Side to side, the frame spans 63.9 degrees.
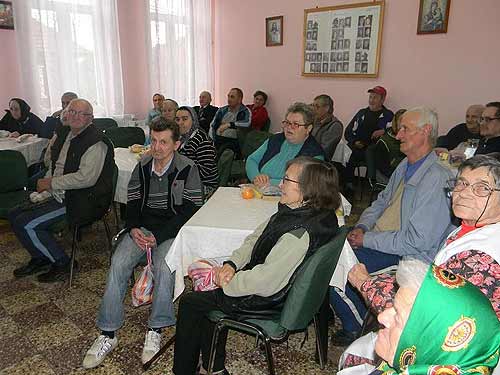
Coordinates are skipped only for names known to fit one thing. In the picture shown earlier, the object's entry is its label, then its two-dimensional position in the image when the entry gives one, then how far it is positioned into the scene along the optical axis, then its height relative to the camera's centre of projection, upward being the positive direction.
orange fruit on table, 2.34 -0.64
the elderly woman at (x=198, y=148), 2.88 -0.48
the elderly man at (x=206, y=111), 6.39 -0.49
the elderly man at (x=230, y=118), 5.61 -0.54
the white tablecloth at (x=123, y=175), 3.14 -0.72
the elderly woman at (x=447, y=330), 0.77 -0.47
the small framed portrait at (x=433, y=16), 4.65 +0.75
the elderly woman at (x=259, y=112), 6.49 -0.50
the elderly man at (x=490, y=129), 3.42 -0.39
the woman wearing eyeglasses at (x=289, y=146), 2.66 -0.44
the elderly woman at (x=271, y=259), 1.57 -0.71
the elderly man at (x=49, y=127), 4.57 -0.54
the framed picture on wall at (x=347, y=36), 5.30 +0.60
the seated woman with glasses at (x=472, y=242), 1.17 -0.50
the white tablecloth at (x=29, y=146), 3.80 -0.63
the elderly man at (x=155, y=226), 2.08 -0.81
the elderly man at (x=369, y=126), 5.12 -0.56
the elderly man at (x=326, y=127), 4.61 -0.52
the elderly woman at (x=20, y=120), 4.57 -0.47
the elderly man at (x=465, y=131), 4.08 -0.51
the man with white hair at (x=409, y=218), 1.92 -0.66
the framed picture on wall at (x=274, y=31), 6.39 +0.77
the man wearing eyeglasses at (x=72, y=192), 2.68 -0.75
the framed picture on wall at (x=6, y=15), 4.97 +0.76
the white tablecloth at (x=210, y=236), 1.93 -0.73
